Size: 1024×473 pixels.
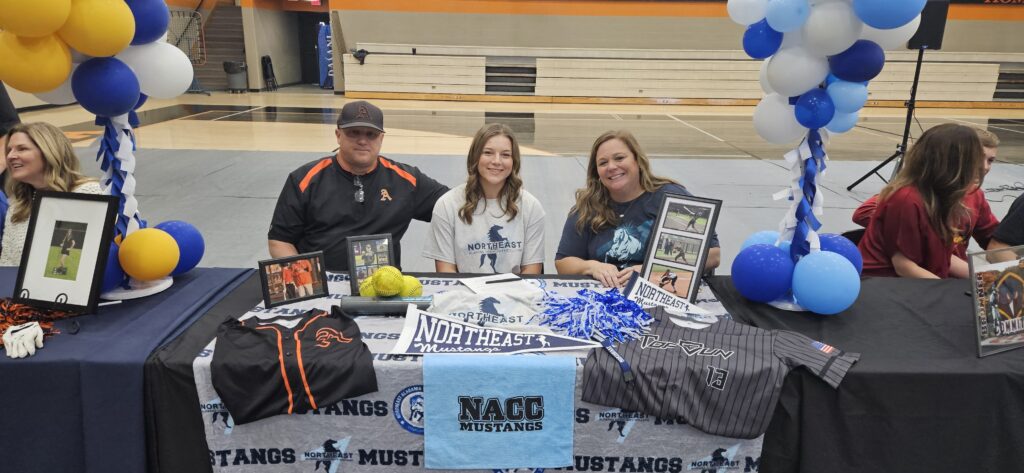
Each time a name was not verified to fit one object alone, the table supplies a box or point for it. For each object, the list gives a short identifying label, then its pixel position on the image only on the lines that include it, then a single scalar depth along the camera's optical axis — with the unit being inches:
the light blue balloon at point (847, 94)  78.4
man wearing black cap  108.7
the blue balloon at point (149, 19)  78.0
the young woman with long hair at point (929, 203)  96.0
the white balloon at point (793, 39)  79.0
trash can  705.6
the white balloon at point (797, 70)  77.4
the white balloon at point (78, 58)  76.4
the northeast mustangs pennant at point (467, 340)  67.3
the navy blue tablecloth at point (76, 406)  64.1
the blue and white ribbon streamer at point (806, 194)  82.0
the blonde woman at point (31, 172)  99.2
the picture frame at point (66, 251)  75.1
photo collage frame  82.4
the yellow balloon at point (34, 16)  63.9
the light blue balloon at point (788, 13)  74.3
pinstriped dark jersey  64.1
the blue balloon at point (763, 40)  79.4
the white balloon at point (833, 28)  73.6
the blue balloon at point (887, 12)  69.2
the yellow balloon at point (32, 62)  68.6
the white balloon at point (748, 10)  77.8
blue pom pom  71.7
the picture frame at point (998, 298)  69.7
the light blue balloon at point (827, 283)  76.7
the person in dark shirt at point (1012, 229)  106.8
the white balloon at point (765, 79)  83.4
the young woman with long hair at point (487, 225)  105.6
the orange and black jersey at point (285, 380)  63.1
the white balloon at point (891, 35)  79.0
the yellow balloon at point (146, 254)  79.6
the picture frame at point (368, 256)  81.2
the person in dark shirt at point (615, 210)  98.4
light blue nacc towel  64.7
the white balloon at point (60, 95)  80.9
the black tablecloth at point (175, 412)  64.6
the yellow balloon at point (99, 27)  70.3
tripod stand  255.7
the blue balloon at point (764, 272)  81.0
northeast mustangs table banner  65.2
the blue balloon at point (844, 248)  86.2
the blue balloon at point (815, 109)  78.0
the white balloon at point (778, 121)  83.0
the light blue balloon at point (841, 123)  82.0
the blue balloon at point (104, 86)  75.5
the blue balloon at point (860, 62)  76.7
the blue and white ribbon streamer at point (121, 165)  82.2
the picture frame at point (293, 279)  78.4
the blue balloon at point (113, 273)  79.2
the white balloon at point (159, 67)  81.0
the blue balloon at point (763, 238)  92.4
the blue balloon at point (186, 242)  88.7
